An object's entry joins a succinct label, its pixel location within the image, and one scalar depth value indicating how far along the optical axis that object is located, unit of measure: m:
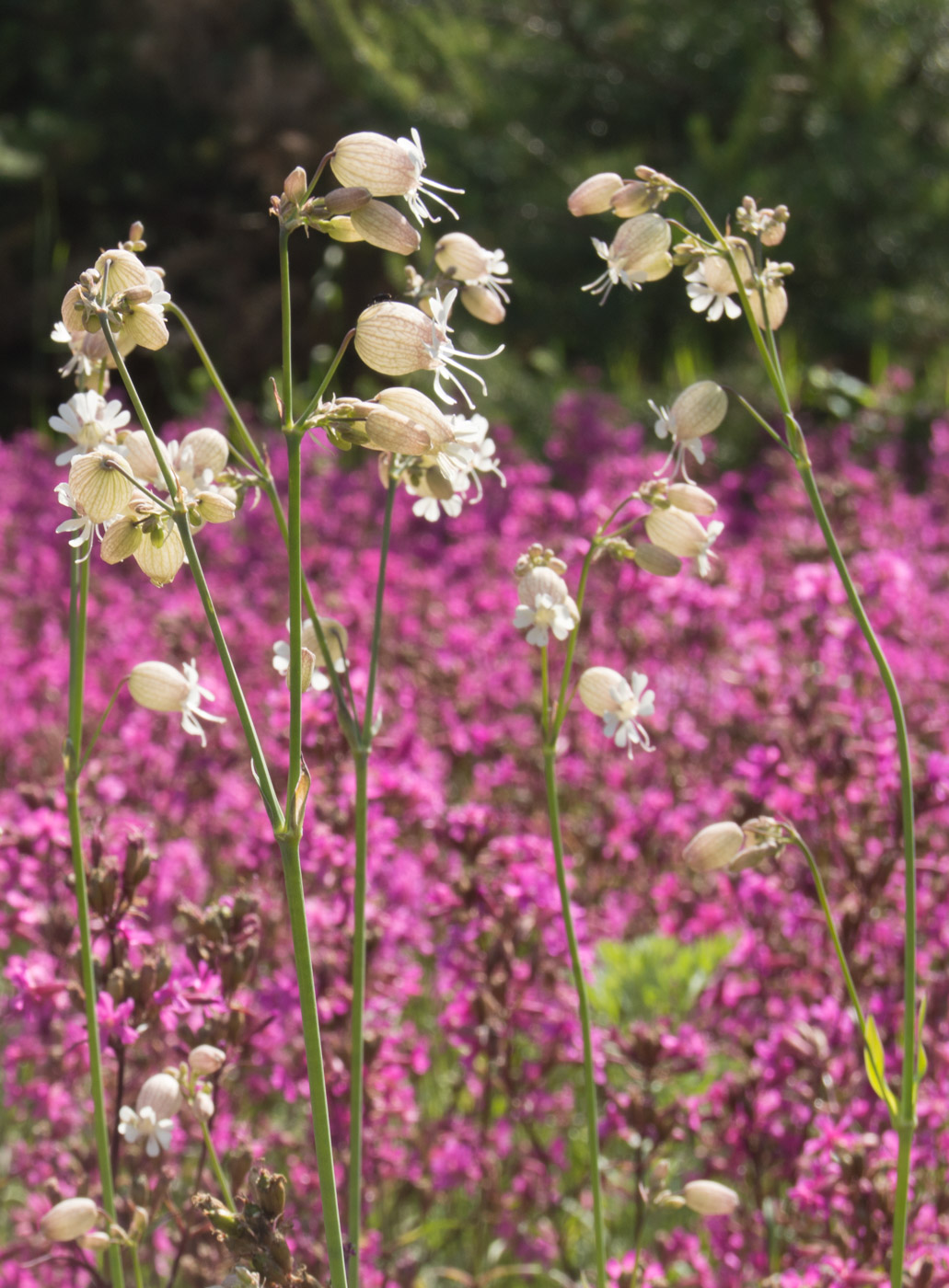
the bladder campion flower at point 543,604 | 0.96
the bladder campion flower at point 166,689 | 0.96
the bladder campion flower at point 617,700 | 0.96
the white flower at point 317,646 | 0.95
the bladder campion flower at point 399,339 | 0.92
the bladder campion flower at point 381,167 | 0.92
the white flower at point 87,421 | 0.95
